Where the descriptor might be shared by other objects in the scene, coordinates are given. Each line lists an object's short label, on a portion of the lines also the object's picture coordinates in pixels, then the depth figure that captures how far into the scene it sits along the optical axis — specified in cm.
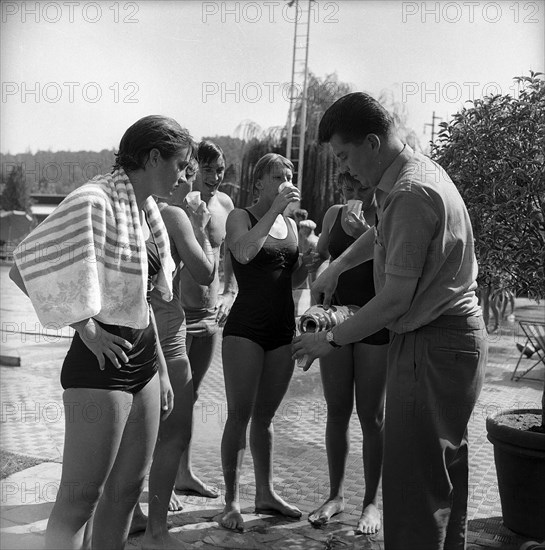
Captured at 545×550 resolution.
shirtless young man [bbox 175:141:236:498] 410
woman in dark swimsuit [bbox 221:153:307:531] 383
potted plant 381
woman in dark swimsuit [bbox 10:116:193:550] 243
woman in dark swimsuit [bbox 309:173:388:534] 383
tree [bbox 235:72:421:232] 2798
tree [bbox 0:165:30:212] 3897
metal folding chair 870
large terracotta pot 377
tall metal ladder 2682
